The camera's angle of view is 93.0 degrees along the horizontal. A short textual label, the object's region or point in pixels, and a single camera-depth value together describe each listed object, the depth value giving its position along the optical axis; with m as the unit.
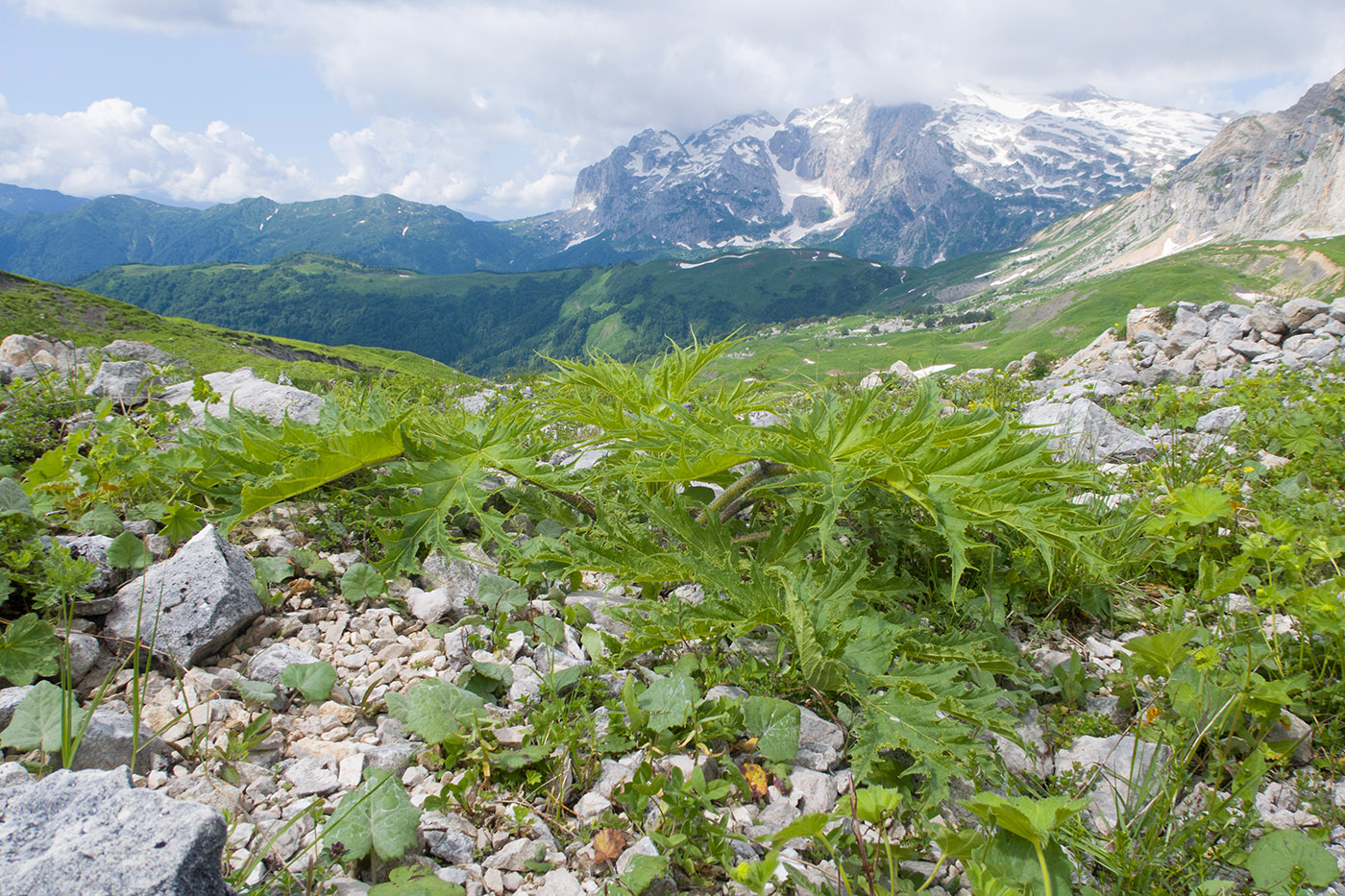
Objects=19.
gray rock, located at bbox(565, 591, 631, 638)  3.63
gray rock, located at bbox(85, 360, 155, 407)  6.80
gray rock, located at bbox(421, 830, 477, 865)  2.27
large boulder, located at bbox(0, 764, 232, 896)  1.70
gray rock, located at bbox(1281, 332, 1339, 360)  13.56
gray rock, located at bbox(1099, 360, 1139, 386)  12.79
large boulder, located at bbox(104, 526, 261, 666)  3.07
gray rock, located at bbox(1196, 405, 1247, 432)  7.28
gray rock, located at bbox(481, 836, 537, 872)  2.25
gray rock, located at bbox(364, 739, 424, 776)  2.60
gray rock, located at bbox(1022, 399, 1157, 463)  6.18
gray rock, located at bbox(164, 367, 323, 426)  6.25
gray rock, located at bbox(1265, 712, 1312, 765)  2.84
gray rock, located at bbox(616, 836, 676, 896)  2.20
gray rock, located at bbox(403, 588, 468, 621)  3.62
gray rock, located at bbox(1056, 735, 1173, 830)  2.52
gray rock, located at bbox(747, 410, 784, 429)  5.53
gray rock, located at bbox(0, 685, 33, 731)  2.45
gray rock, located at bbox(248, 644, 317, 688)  3.02
